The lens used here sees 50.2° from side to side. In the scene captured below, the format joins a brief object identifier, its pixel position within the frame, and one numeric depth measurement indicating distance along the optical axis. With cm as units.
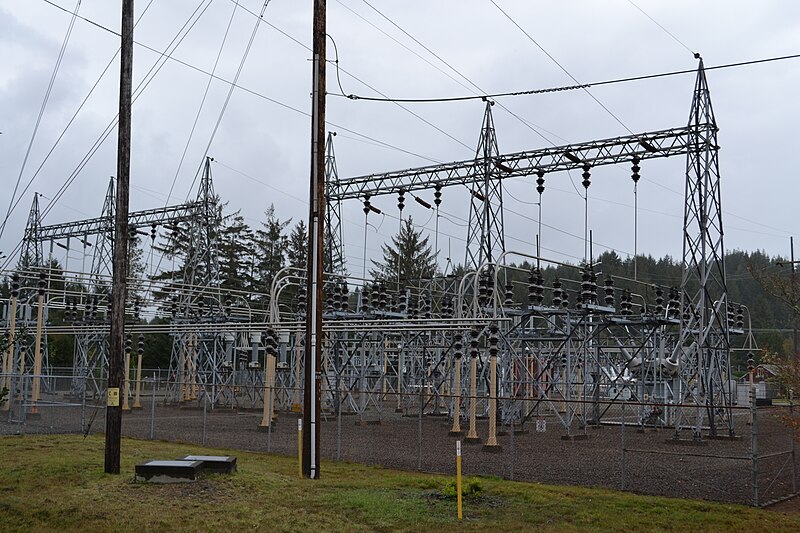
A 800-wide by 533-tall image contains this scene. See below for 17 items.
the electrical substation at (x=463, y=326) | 2561
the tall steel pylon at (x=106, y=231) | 4405
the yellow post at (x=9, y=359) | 2801
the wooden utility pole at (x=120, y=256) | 1512
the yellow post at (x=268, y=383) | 2502
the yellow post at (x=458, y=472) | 1216
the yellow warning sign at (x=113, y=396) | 1489
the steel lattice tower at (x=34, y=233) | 4853
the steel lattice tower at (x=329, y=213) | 3406
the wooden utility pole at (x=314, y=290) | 1553
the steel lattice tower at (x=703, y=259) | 2517
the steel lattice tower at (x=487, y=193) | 2820
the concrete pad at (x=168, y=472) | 1416
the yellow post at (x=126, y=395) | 3325
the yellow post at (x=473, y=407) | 2177
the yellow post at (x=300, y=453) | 1585
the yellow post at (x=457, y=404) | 2408
